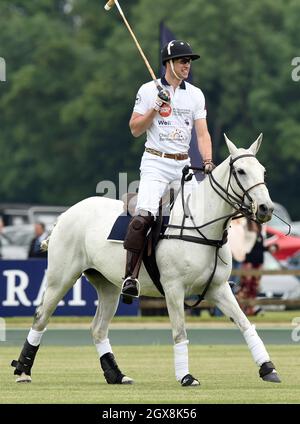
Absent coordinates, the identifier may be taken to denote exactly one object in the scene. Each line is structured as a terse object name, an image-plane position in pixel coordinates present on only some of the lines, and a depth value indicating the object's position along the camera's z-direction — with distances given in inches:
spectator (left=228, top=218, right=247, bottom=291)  954.7
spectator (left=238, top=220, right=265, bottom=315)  945.5
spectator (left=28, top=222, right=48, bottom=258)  1049.3
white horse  471.5
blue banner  888.3
